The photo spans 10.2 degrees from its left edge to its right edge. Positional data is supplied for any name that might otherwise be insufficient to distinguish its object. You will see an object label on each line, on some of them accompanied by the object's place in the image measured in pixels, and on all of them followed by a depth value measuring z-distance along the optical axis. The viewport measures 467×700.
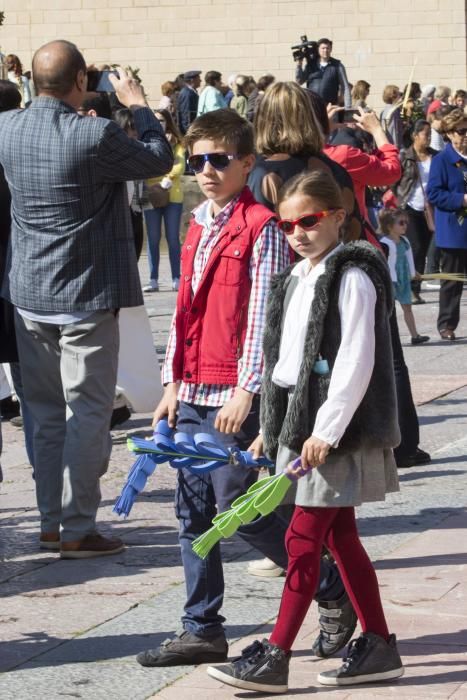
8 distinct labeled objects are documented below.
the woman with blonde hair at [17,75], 34.67
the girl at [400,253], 21.12
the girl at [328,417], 7.47
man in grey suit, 10.30
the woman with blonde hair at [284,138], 9.92
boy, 8.15
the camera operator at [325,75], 36.47
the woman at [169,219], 29.44
